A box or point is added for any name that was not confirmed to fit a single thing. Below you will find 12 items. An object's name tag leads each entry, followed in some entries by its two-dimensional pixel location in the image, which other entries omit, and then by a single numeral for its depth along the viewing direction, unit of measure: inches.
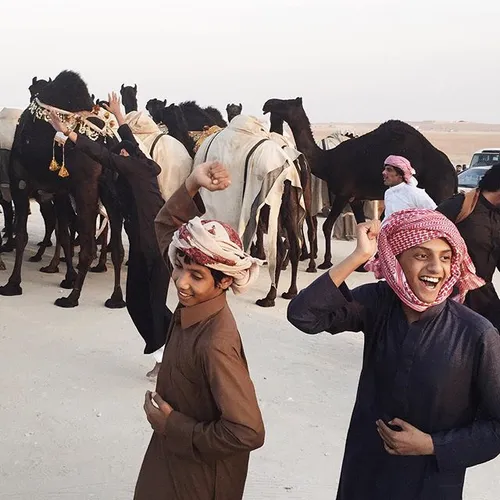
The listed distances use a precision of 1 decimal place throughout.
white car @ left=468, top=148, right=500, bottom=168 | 736.3
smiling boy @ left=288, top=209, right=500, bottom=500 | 81.6
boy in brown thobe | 83.0
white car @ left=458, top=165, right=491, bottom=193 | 615.2
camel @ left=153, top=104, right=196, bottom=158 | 381.1
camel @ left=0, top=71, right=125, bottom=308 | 278.4
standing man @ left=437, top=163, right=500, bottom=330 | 168.7
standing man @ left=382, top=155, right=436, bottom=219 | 212.5
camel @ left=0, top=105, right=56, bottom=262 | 354.3
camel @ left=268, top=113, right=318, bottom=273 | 337.7
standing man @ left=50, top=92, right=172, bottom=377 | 193.0
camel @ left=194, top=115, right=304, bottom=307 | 300.2
